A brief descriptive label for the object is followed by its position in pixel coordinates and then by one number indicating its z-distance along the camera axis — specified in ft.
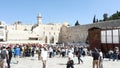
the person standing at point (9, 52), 20.63
